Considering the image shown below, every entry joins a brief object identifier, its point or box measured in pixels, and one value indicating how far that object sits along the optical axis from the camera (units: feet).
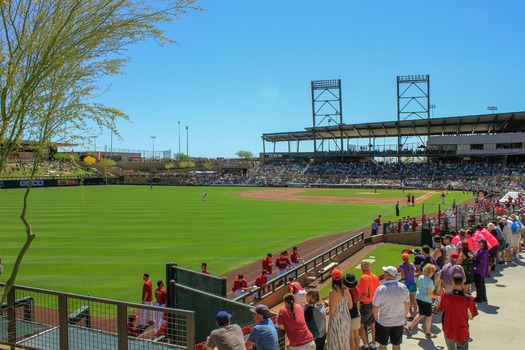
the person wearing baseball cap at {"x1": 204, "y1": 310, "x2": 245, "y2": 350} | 16.31
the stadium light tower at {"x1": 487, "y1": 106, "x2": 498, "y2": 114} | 287.16
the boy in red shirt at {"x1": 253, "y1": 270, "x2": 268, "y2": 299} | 42.95
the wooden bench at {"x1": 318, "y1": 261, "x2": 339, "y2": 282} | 51.95
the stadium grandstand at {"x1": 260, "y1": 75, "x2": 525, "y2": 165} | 227.20
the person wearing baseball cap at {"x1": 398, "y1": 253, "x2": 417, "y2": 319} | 27.89
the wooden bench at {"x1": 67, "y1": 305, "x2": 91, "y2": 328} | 23.03
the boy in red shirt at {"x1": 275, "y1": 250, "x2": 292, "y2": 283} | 49.14
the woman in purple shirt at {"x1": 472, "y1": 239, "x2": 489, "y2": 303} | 31.55
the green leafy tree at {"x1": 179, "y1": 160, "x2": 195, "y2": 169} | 403.81
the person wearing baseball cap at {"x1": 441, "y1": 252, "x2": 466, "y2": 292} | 25.48
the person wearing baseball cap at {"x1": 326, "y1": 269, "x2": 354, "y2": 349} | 20.58
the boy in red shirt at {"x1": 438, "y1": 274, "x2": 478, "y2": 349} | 20.95
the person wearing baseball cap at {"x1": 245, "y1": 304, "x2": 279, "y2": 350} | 17.53
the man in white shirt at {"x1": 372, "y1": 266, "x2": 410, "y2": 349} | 21.93
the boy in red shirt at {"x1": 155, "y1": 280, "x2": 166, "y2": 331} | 34.24
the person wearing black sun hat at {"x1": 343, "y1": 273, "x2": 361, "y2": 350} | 22.36
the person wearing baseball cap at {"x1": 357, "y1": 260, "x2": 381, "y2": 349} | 24.08
